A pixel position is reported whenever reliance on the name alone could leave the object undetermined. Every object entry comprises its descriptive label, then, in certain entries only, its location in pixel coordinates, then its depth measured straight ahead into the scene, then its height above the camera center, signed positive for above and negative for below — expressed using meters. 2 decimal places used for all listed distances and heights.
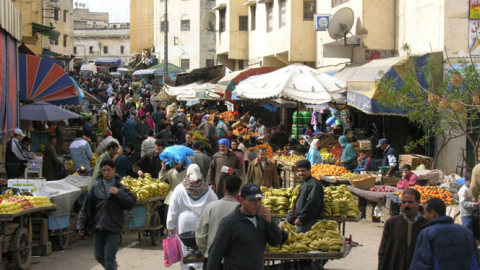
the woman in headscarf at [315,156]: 15.90 -1.04
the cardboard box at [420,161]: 15.30 -1.10
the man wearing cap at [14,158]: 13.93 -0.97
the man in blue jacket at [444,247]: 5.69 -1.11
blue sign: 21.30 +2.72
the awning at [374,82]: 15.96 +0.68
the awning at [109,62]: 76.81 +5.21
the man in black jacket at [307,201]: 8.41 -1.10
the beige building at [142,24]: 66.25 +8.24
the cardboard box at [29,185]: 10.44 -1.13
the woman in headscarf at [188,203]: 8.02 -1.08
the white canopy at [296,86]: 16.64 +0.59
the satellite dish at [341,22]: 19.12 +2.43
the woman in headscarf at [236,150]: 13.16 -0.80
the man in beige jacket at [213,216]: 6.36 -0.96
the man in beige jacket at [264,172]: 12.59 -1.11
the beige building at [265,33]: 25.41 +3.26
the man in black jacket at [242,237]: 5.69 -1.04
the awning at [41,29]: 20.59 +2.41
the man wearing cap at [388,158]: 14.66 -1.00
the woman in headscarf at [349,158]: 15.78 -1.07
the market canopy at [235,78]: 23.47 +1.09
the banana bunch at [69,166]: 15.63 -1.27
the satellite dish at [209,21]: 37.09 +4.72
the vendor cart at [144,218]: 11.14 -1.74
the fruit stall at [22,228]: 9.29 -1.67
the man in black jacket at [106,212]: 7.84 -1.16
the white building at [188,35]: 58.44 +6.34
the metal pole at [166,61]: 45.20 +3.17
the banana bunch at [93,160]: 15.87 -1.17
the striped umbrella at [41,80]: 18.11 +0.77
